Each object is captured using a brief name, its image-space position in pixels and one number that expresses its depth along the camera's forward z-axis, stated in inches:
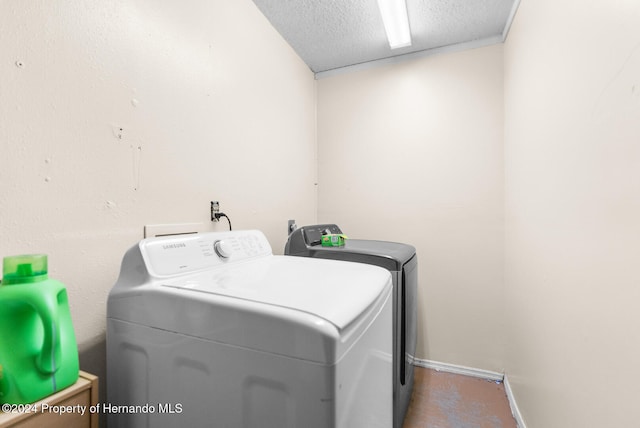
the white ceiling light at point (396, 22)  64.6
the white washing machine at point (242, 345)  22.2
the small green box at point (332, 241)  63.4
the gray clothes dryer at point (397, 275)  52.7
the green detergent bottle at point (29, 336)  21.7
